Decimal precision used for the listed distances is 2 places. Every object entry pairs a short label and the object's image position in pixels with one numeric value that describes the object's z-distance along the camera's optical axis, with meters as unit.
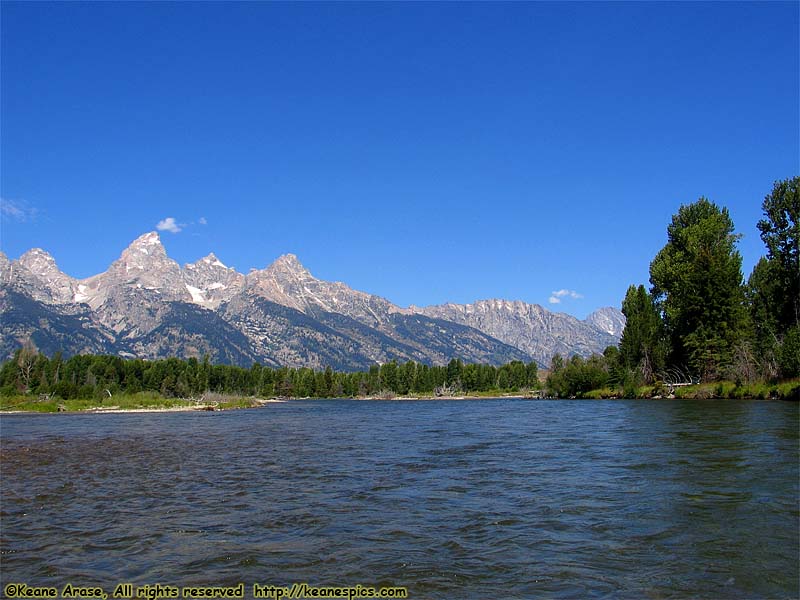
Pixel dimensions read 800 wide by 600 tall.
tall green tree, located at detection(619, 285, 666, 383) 92.31
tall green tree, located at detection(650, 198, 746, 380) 73.12
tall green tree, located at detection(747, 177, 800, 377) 71.25
